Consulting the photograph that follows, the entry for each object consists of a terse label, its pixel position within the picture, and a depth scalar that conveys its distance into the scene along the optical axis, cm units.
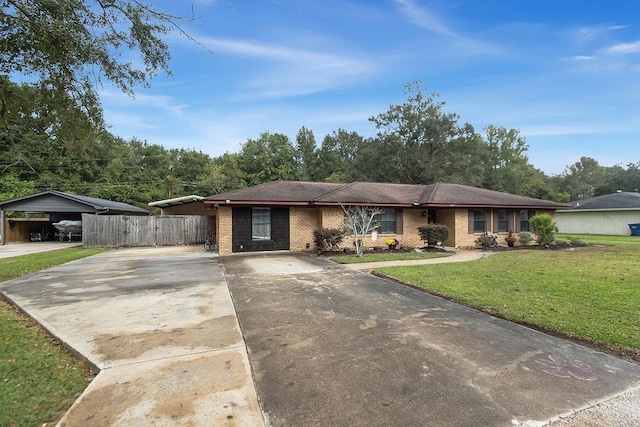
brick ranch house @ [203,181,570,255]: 1374
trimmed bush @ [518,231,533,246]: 1580
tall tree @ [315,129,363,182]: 4503
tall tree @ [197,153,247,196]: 3866
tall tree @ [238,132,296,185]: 4141
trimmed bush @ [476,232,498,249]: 1527
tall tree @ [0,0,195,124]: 460
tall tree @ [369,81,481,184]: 3294
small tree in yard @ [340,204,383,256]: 1333
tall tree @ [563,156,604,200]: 4966
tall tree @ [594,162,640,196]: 4369
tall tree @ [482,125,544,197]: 4122
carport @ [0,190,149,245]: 1986
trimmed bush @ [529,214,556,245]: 1530
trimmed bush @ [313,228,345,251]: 1313
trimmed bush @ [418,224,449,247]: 1438
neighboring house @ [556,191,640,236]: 2402
